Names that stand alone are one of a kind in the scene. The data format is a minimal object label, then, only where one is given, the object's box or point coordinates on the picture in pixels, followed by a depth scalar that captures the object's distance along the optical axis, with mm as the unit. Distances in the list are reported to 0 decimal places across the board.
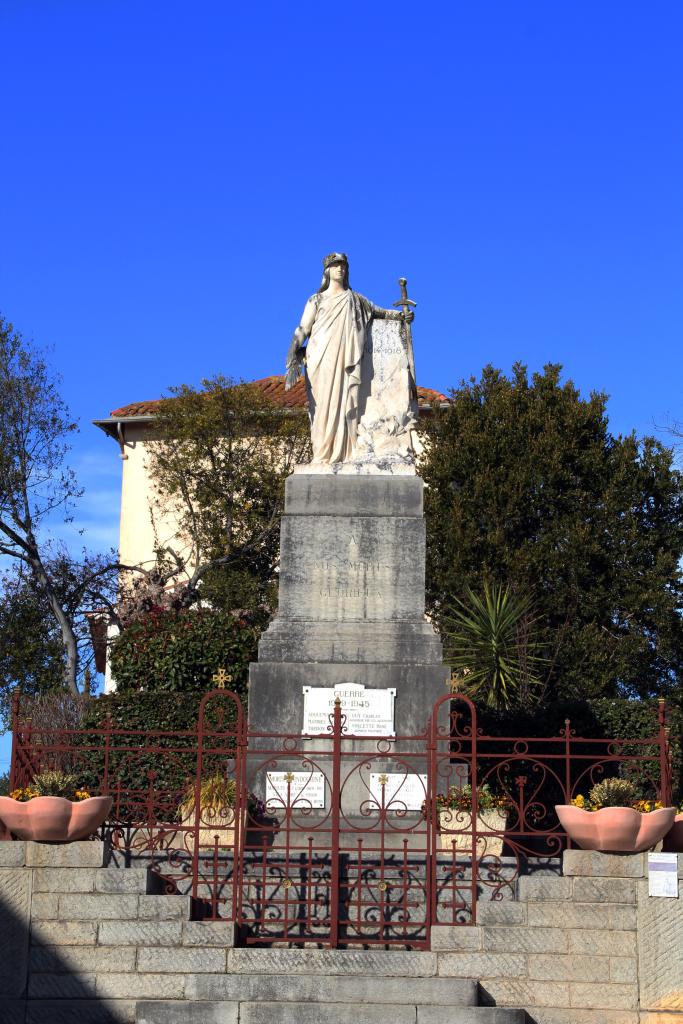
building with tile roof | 31547
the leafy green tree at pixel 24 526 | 25828
